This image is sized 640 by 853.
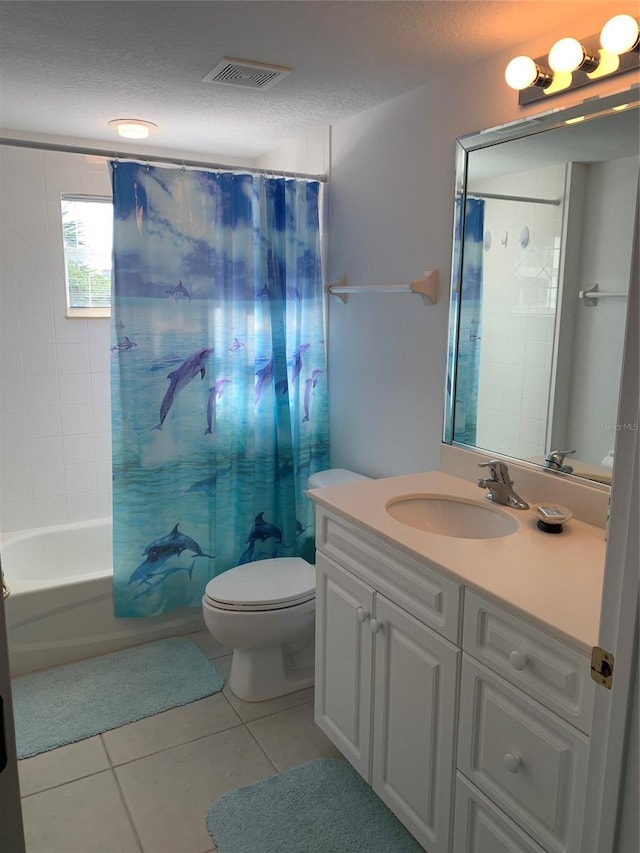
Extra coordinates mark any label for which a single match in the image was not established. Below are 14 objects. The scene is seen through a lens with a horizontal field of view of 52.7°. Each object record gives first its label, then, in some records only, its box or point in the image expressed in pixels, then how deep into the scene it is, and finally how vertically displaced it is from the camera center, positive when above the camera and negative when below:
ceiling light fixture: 2.81 +0.80
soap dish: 1.69 -0.51
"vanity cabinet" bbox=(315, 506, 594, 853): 1.27 -0.90
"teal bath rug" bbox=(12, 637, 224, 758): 2.33 -1.48
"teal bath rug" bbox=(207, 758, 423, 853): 1.83 -1.47
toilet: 2.38 -1.13
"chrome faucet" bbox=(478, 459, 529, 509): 1.93 -0.50
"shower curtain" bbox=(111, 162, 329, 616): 2.65 -0.27
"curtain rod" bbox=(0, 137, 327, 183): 2.35 +0.60
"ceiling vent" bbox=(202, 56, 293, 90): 2.07 +0.79
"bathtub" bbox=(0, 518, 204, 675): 2.68 -1.32
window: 3.38 +0.30
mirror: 1.70 +0.10
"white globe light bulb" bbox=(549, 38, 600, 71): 1.63 +0.65
